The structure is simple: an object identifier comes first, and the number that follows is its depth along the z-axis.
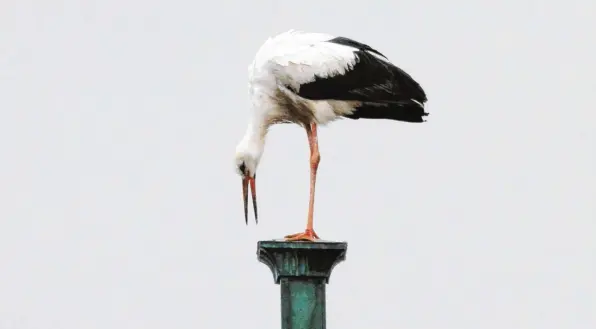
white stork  21.69
